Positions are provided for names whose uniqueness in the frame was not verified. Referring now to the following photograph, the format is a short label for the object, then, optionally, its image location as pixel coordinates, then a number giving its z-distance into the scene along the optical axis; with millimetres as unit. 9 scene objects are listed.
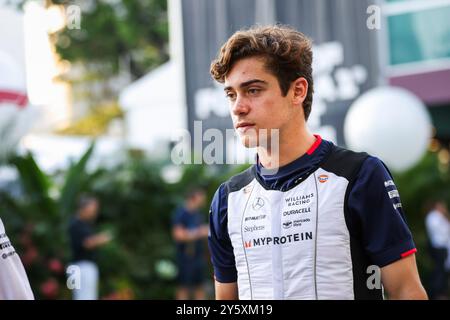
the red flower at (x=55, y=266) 9406
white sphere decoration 7488
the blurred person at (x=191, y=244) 10008
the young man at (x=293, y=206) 2352
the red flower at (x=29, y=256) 9281
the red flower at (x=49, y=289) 9266
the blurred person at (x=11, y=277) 2482
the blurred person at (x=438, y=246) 10211
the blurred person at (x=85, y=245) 9008
